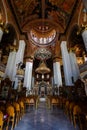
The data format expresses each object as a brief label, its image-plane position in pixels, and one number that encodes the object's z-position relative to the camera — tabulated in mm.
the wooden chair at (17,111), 3268
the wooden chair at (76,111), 2906
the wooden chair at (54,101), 7123
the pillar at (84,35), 7268
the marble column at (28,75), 14010
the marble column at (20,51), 10648
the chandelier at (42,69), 12469
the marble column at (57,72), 15044
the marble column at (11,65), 8892
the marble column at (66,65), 9527
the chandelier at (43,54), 17188
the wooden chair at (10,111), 2688
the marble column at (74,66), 9131
